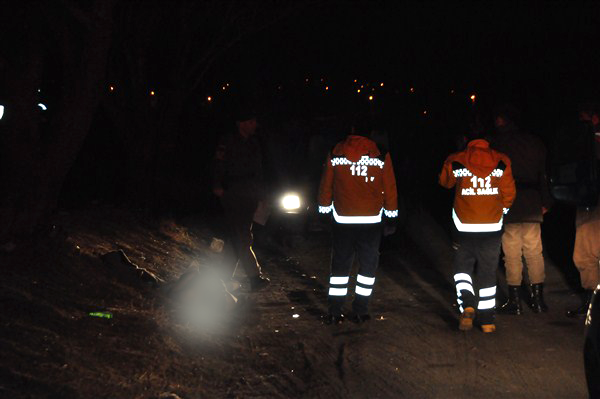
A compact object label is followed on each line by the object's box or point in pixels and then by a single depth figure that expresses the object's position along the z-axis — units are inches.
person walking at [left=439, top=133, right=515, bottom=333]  303.0
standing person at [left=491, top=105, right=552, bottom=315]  326.0
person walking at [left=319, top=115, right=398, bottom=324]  310.8
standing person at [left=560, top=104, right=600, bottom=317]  314.8
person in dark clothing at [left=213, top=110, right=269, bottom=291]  364.8
